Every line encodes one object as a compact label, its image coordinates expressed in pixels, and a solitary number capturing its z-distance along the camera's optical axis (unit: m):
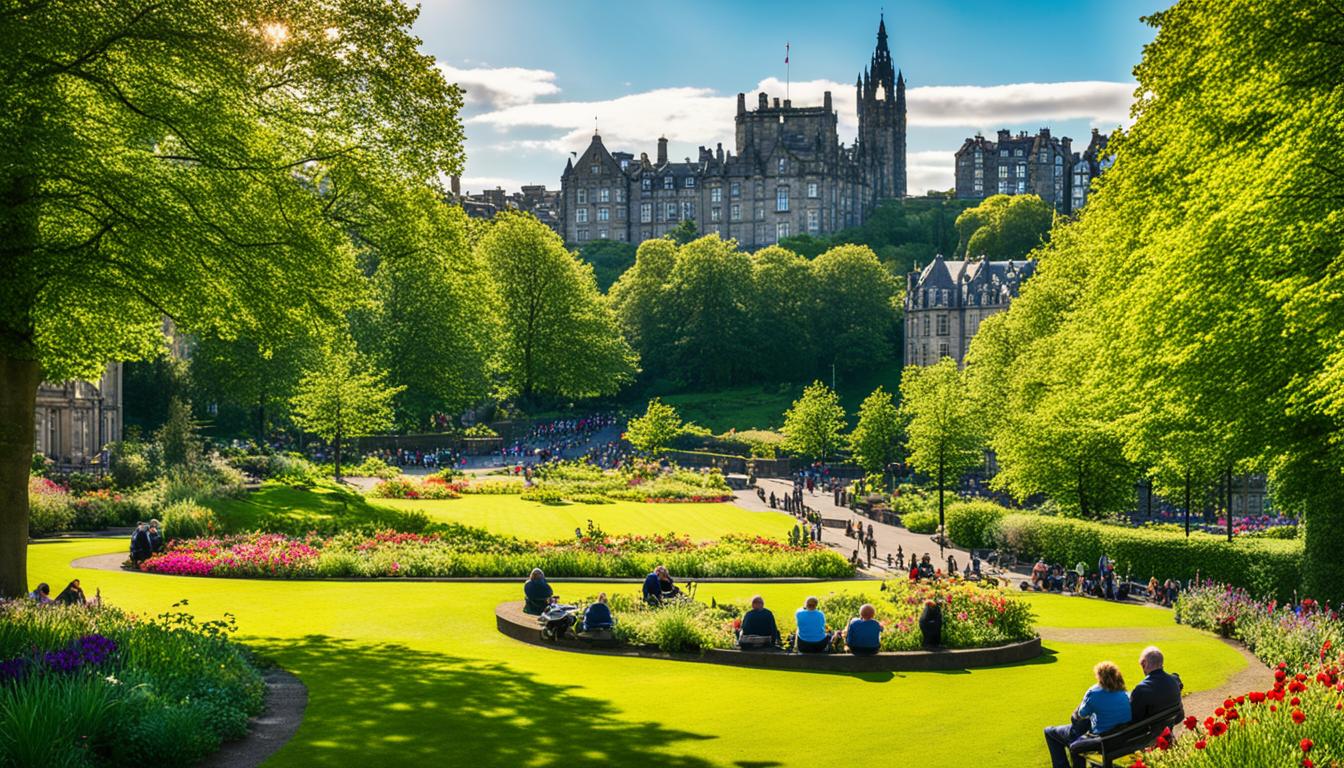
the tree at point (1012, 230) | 131.50
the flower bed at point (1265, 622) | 18.89
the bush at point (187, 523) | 33.59
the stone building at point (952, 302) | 112.19
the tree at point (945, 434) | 55.50
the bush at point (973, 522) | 47.69
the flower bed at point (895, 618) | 19.88
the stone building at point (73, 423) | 53.88
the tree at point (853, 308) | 119.23
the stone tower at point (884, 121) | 187.50
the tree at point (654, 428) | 74.00
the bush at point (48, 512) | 35.16
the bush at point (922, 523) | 53.03
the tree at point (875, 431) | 73.00
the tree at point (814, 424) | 79.38
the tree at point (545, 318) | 90.75
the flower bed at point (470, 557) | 29.19
